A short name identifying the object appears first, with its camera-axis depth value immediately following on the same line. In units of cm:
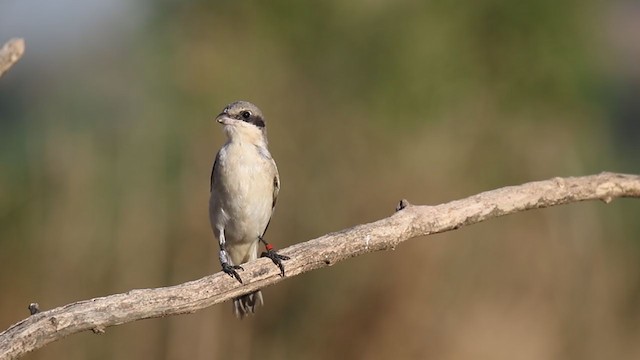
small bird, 1091
